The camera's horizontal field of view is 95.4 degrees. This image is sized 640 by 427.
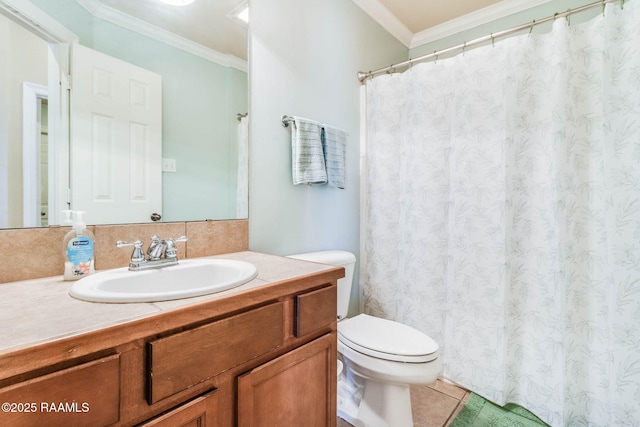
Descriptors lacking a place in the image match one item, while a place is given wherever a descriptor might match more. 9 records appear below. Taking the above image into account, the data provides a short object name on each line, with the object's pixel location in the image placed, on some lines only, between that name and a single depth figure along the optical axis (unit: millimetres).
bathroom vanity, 452
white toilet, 1152
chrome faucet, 914
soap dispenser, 822
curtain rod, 1238
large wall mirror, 833
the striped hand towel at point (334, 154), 1589
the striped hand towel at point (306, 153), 1452
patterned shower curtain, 1232
